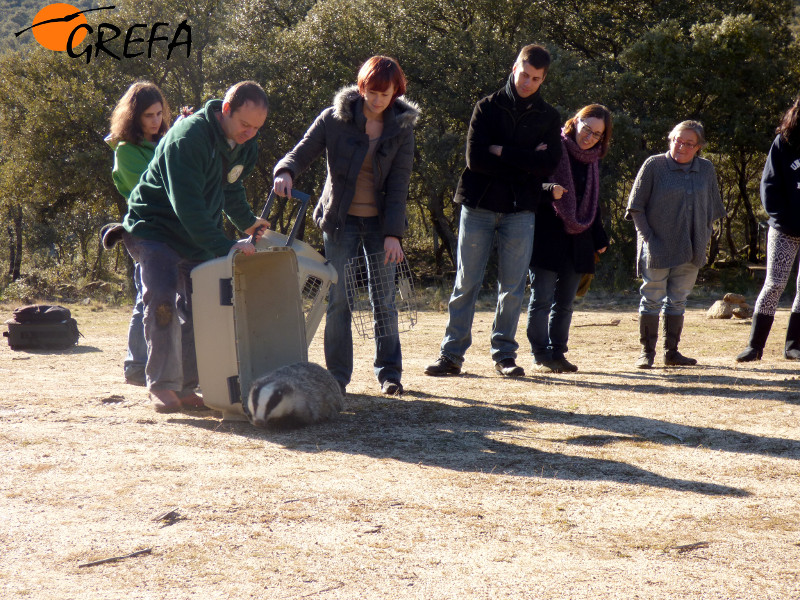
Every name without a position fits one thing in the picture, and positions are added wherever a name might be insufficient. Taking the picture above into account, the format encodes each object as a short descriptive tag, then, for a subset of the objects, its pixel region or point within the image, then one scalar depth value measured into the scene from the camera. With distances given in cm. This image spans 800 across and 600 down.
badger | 428
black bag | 763
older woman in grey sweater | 616
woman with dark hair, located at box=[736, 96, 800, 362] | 612
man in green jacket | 444
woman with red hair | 494
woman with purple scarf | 607
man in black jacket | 562
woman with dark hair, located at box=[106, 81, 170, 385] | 540
